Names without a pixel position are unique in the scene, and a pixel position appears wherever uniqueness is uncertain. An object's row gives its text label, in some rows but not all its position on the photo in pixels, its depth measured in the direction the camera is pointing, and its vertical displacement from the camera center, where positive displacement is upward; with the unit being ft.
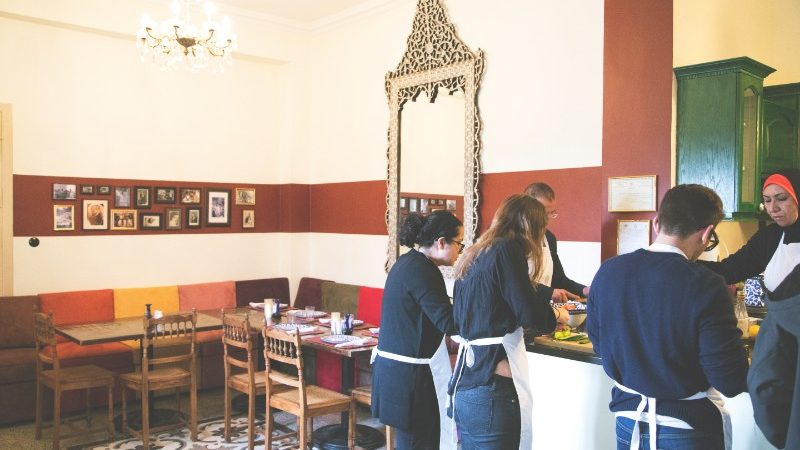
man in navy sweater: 6.85 -1.21
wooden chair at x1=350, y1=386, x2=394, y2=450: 15.34 -4.12
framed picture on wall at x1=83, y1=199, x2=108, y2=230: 21.61 +0.08
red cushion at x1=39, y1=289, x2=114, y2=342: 20.59 -2.81
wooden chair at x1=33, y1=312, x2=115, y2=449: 16.39 -4.06
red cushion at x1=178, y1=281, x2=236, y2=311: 23.41 -2.79
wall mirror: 19.67 +2.92
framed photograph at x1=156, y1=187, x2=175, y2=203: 23.16 +0.77
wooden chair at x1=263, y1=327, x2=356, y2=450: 14.78 -4.16
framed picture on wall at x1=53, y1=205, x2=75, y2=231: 21.04 -0.02
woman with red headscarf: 11.21 -0.43
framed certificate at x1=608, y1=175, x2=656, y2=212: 15.42 +0.61
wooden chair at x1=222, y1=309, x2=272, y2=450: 16.37 -3.80
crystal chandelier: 17.53 +4.83
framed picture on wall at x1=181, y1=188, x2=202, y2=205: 23.76 +0.75
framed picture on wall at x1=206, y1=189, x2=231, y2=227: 24.47 +0.34
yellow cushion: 22.03 -2.80
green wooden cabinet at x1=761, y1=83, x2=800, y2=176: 16.95 +2.48
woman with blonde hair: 9.00 -1.44
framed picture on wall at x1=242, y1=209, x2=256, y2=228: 25.43 -0.02
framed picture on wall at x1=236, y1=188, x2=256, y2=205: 25.22 +0.81
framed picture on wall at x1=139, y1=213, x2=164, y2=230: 22.82 -0.14
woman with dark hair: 10.50 -2.02
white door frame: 20.11 +0.30
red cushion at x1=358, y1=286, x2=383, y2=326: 22.18 -2.90
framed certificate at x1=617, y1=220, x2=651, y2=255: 15.57 -0.37
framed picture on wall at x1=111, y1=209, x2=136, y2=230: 22.18 -0.08
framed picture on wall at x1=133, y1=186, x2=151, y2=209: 22.65 +0.68
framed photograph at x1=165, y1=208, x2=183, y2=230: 23.43 -0.04
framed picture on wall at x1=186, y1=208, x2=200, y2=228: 23.91 -0.02
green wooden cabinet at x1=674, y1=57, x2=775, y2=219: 14.98 +2.09
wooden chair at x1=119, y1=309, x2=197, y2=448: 16.70 -4.13
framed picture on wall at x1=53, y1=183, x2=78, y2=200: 21.06 +0.80
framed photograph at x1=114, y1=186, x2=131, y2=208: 22.24 +0.66
